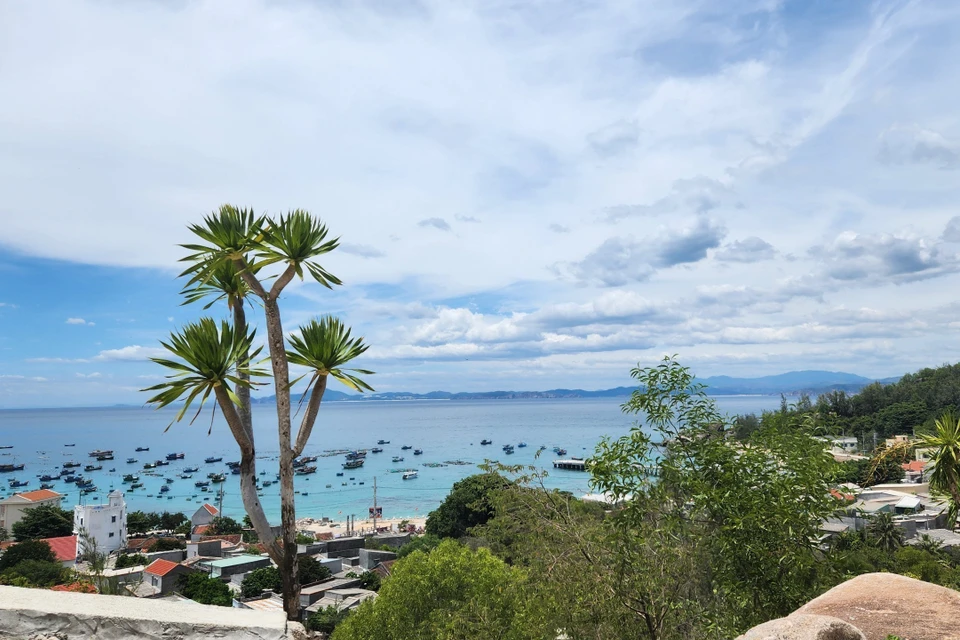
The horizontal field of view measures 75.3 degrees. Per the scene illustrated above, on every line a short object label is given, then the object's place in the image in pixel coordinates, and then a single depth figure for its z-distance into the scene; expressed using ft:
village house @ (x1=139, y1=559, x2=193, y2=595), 103.86
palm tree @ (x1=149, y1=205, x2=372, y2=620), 24.39
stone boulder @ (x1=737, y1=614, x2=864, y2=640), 11.82
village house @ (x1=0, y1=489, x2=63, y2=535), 179.83
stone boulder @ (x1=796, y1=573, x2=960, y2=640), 15.88
